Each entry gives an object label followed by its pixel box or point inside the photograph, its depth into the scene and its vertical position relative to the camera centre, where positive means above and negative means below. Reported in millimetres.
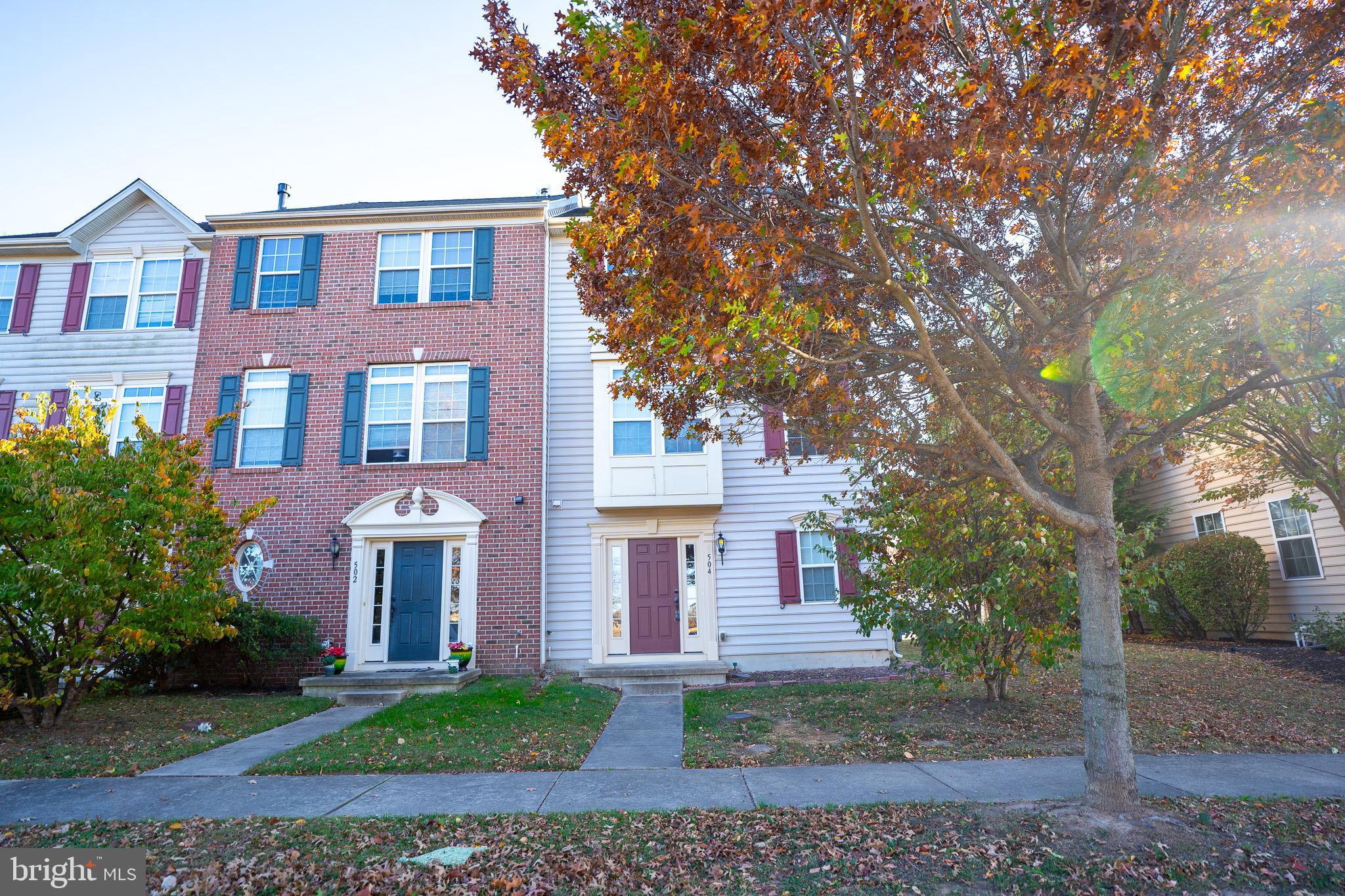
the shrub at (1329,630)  12406 -806
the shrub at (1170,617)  15375 -612
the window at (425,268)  13805 +6253
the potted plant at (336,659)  11719 -681
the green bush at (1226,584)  14242 +39
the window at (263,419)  13289 +3485
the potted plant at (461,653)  11867 -659
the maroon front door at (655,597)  13102 +126
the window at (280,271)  13859 +6314
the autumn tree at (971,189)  4672 +2765
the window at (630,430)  13250 +3061
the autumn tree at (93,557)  7855 +719
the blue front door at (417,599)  12602 +226
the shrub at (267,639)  11547 -335
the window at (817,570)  13297 +506
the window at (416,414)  13195 +3461
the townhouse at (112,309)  13914 +5893
